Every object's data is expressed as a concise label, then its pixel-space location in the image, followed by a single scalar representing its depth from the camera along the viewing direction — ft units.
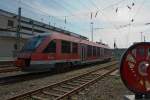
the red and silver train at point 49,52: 49.62
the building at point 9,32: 130.31
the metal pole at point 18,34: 110.32
